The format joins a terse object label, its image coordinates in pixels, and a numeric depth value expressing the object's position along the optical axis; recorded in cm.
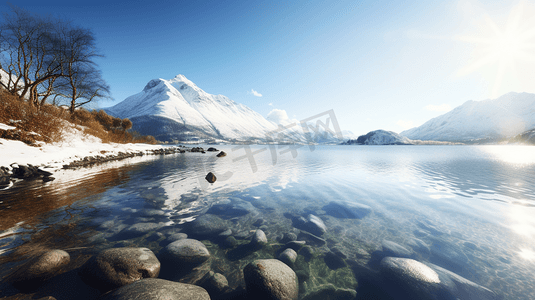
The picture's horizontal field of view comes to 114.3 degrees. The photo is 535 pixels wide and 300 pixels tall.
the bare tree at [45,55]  2255
